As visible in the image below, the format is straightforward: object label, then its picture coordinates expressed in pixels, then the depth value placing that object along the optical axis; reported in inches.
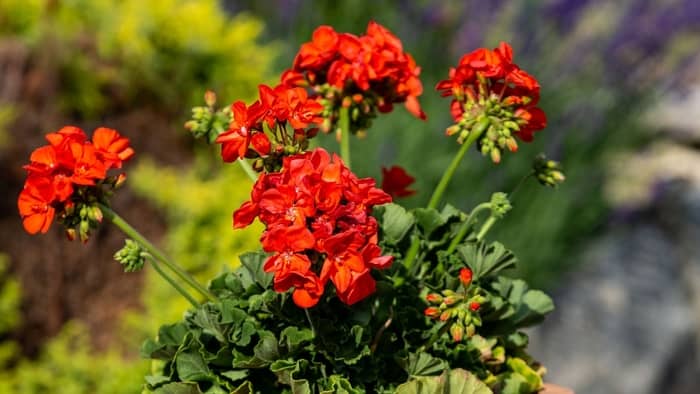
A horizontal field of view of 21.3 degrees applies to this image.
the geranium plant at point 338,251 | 40.6
